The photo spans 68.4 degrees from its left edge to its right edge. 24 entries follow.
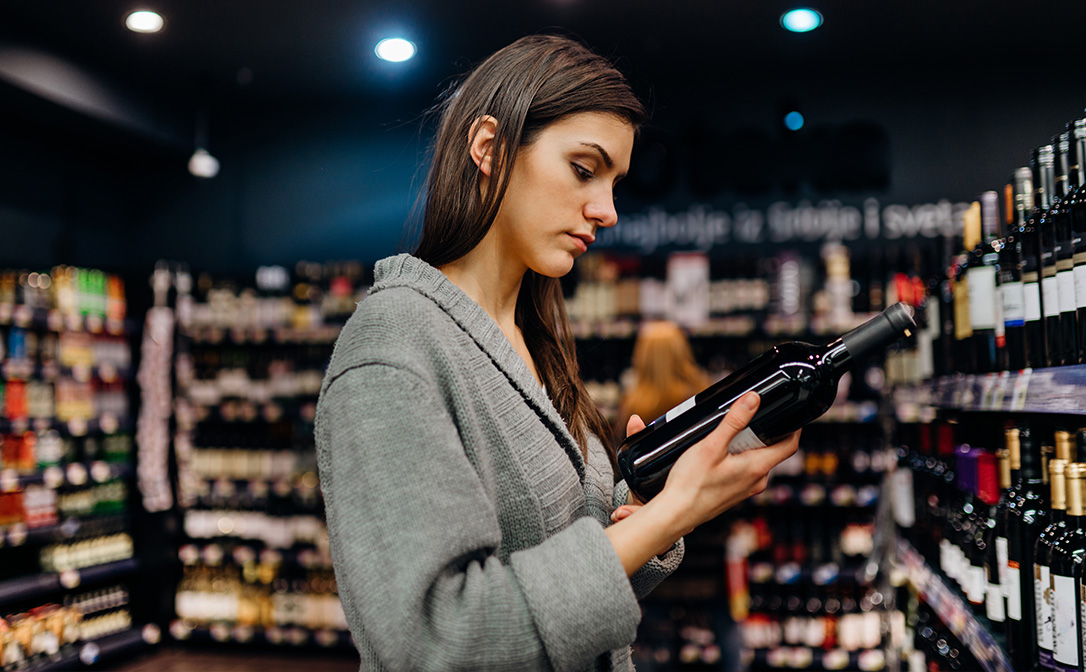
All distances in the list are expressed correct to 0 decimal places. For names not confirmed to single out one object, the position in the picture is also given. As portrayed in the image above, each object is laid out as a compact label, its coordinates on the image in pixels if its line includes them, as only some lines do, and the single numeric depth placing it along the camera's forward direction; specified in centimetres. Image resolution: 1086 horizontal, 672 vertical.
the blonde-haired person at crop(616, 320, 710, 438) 390
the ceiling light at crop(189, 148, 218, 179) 537
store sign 541
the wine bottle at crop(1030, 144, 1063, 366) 141
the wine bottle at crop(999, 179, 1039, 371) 161
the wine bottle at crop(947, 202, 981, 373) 201
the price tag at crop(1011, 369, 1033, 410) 145
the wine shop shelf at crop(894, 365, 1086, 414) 124
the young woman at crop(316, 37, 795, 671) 87
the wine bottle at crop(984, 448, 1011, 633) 163
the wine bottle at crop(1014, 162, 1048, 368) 151
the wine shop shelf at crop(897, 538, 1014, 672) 157
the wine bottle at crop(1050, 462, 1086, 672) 128
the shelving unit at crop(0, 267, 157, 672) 486
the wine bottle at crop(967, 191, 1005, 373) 181
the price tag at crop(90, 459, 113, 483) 544
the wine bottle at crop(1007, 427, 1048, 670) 149
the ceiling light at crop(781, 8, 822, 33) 472
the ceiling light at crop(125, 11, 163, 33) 471
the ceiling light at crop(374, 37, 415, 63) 511
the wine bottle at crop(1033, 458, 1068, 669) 137
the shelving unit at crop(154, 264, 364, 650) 566
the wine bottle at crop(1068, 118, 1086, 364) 129
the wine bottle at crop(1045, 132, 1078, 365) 133
